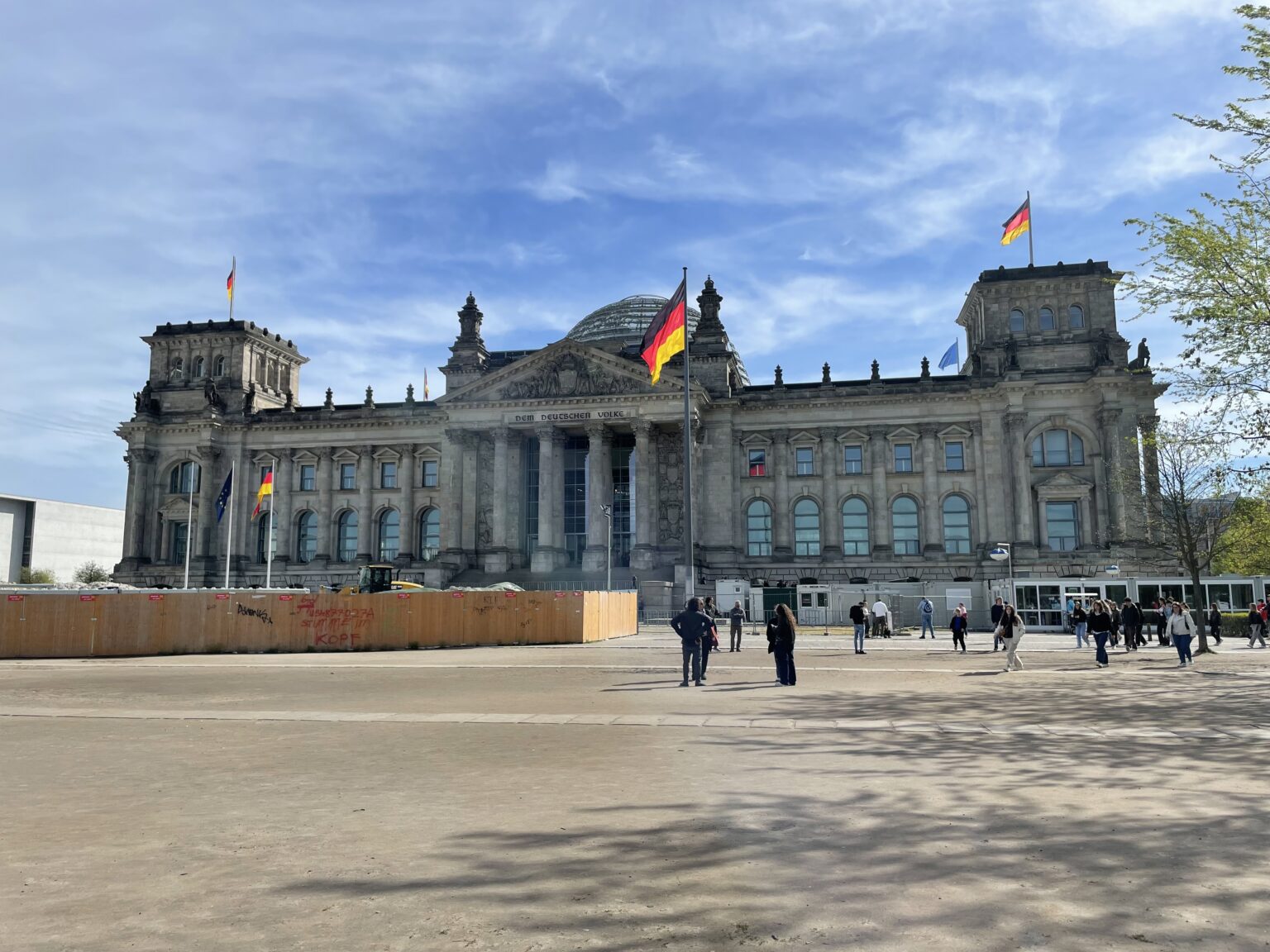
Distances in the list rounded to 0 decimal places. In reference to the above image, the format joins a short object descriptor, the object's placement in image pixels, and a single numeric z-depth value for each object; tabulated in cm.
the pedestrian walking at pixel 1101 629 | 2573
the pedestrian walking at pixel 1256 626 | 3731
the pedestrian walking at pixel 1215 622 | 3691
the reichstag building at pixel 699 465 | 6122
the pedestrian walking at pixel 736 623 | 3334
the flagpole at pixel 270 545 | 6512
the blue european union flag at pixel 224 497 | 5641
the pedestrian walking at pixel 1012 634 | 2469
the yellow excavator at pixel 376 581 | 5094
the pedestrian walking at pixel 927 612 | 4166
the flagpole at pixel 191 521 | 6647
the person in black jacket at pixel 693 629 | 2030
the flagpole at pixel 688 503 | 3728
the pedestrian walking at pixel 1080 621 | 3366
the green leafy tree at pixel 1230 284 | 1878
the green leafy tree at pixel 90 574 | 9325
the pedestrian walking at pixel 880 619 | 4190
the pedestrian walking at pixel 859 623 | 3062
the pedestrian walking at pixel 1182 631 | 2630
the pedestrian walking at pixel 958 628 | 3278
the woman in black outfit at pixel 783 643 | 1995
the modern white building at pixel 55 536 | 10781
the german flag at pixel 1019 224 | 5738
